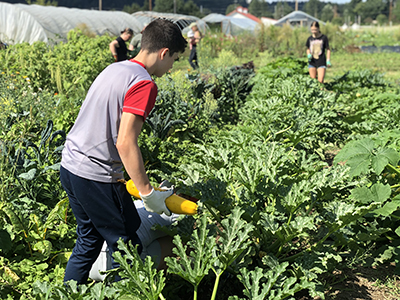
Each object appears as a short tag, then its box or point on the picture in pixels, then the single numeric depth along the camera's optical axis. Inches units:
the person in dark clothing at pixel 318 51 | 313.1
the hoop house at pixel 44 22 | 611.5
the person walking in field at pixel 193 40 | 431.2
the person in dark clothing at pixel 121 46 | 324.2
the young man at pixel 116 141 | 73.0
